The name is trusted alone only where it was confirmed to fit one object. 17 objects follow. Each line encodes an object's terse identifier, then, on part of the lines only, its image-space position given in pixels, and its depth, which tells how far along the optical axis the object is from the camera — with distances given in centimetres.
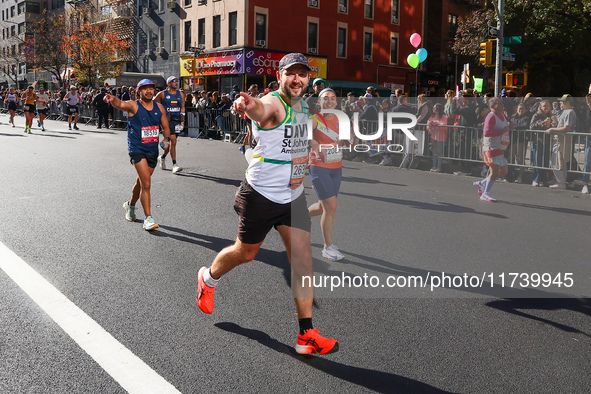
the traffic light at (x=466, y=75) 2238
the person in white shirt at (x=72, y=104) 2628
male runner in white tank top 366
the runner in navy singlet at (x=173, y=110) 1266
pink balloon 2992
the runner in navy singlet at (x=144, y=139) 735
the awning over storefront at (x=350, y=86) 4075
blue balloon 3221
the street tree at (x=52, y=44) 5106
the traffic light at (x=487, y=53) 1820
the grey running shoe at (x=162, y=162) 1330
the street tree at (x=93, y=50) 4584
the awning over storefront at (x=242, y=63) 3631
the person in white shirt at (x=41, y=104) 2562
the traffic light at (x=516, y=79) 1661
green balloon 2906
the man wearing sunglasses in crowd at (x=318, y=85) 854
